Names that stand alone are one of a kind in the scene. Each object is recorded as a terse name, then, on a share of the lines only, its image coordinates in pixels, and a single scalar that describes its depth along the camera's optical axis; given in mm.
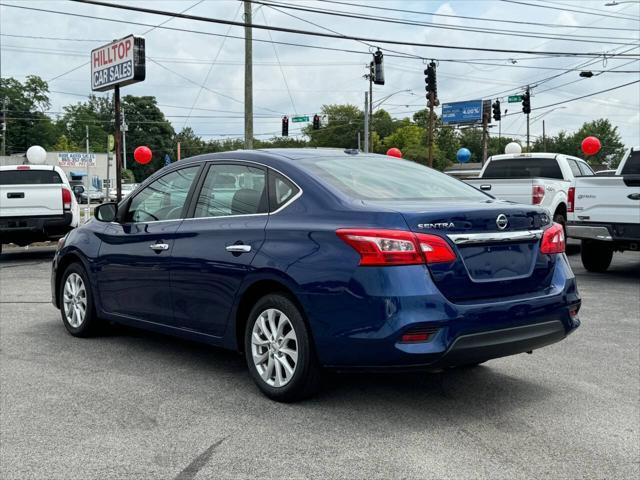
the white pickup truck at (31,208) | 13203
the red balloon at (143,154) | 30334
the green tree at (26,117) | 110500
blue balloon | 50594
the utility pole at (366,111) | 46616
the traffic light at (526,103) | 38959
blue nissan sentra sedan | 3977
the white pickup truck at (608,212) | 10406
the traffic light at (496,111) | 39819
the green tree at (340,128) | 119562
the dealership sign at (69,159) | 66125
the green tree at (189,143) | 135125
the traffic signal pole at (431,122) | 34628
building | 66375
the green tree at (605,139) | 119688
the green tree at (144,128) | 118750
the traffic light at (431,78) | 30375
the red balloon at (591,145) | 31516
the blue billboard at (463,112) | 82812
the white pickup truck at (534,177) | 13344
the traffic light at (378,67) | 27688
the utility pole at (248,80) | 24094
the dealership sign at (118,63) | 17719
